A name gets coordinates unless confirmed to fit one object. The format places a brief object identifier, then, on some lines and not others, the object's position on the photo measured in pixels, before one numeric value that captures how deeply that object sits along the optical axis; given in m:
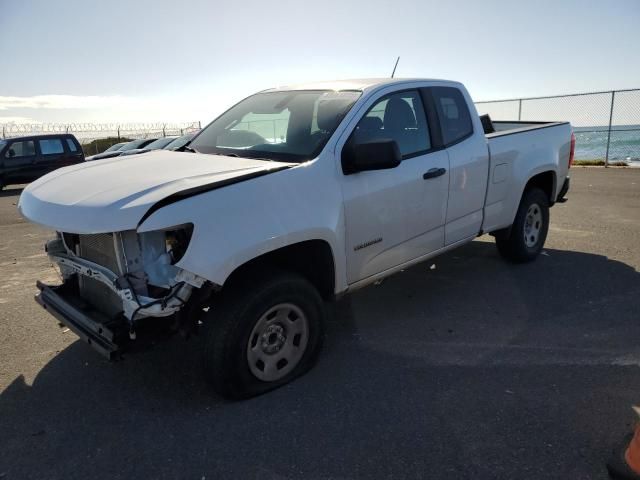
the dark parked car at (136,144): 16.56
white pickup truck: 2.82
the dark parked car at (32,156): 16.12
